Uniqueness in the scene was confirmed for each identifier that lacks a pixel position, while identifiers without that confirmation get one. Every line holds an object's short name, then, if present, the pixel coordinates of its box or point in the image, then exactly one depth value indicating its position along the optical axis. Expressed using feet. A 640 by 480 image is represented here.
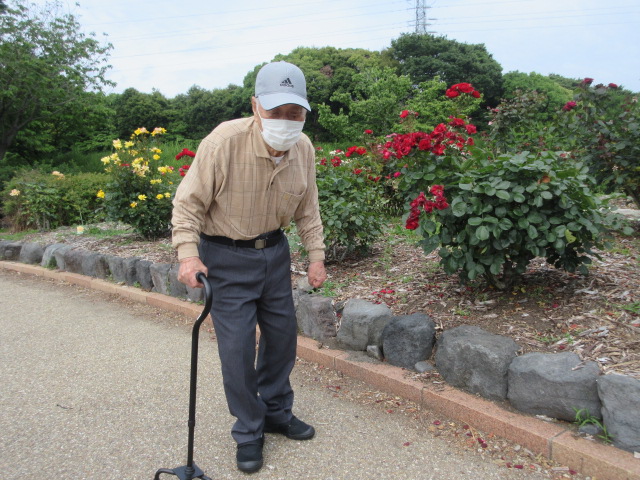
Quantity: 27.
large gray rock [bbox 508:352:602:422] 8.12
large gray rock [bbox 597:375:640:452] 7.43
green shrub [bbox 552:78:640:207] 15.60
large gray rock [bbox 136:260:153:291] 18.11
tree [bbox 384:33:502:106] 91.40
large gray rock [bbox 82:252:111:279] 20.25
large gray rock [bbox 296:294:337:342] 12.29
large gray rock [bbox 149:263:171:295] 17.25
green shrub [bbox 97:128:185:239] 22.22
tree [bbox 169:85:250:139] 90.38
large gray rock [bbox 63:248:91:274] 21.36
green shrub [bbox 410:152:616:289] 9.99
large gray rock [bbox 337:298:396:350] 11.31
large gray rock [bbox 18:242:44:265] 23.84
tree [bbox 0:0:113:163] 44.16
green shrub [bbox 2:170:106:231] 28.91
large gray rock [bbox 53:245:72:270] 22.07
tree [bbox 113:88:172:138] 85.35
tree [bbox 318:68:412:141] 60.18
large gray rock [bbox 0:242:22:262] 25.07
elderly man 7.68
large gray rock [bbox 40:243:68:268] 22.79
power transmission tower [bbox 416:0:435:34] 140.67
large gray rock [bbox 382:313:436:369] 10.50
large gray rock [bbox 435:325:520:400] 9.08
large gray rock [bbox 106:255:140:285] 18.93
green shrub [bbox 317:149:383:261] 14.98
